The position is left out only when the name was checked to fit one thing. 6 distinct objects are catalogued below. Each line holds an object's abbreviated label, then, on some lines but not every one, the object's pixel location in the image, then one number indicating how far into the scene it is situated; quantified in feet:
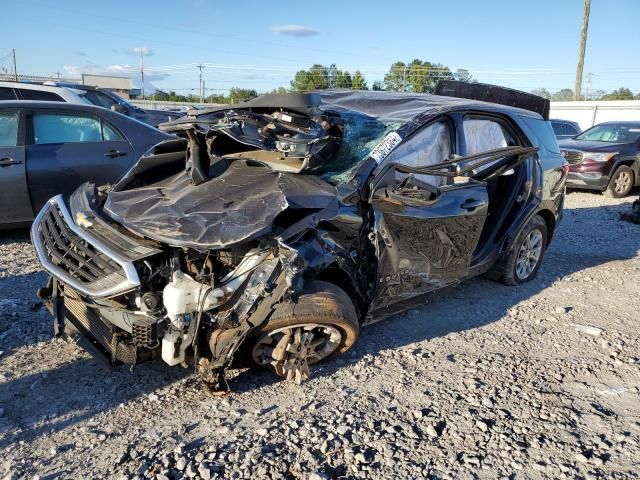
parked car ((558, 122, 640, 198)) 35.68
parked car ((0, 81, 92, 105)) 28.43
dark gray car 17.75
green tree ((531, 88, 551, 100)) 155.74
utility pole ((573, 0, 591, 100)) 84.74
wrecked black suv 9.26
